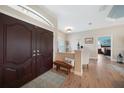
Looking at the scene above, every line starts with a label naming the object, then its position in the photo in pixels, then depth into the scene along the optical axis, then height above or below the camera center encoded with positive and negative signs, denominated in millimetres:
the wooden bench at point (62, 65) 2576 -759
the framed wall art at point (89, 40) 5702 +554
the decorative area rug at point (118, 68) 2821 -1083
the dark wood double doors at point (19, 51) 1452 -133
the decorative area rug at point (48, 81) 1864 -1103
